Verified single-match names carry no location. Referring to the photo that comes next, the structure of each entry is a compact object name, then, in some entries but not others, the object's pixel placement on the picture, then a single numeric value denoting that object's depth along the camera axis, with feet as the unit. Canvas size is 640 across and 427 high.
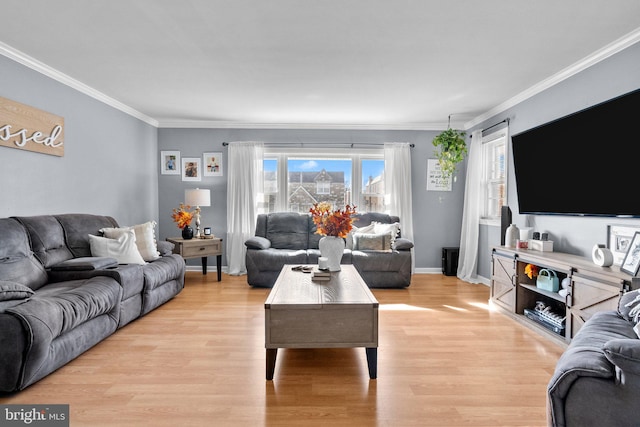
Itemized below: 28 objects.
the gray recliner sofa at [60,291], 6.51
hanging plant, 16.58
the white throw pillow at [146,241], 12.62
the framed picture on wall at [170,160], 18.43
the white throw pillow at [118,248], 11.28
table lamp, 16.48
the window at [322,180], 18.72
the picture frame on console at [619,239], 8.67
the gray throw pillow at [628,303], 6.34
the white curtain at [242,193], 18.01
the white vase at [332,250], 10.18
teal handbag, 10.00
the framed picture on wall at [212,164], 18.40
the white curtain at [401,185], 18.07
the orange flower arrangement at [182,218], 16.28
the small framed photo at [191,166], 18.42
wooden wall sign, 9.77
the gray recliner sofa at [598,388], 4.25
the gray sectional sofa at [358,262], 15.11
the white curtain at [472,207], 16.25
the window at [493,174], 15.29
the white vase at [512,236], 12.48
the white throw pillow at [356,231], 16.34
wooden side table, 15.39
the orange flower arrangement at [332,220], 9.90
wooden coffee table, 7.07
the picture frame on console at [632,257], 7.70
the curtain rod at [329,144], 18.43
